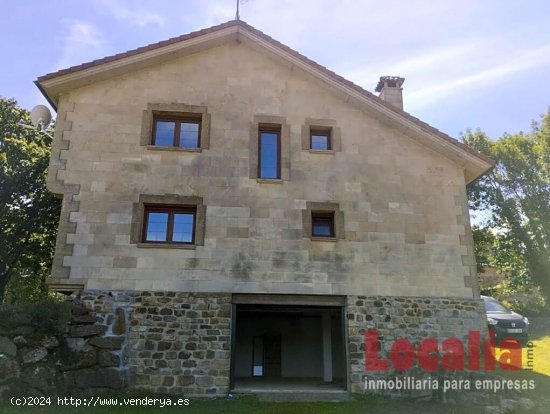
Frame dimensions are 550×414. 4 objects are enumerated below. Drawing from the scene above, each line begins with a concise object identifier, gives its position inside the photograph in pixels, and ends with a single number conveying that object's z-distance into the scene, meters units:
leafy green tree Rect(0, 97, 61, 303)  17.52
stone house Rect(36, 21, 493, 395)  9.70
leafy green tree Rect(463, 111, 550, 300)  26.64
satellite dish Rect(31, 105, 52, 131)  11.09
